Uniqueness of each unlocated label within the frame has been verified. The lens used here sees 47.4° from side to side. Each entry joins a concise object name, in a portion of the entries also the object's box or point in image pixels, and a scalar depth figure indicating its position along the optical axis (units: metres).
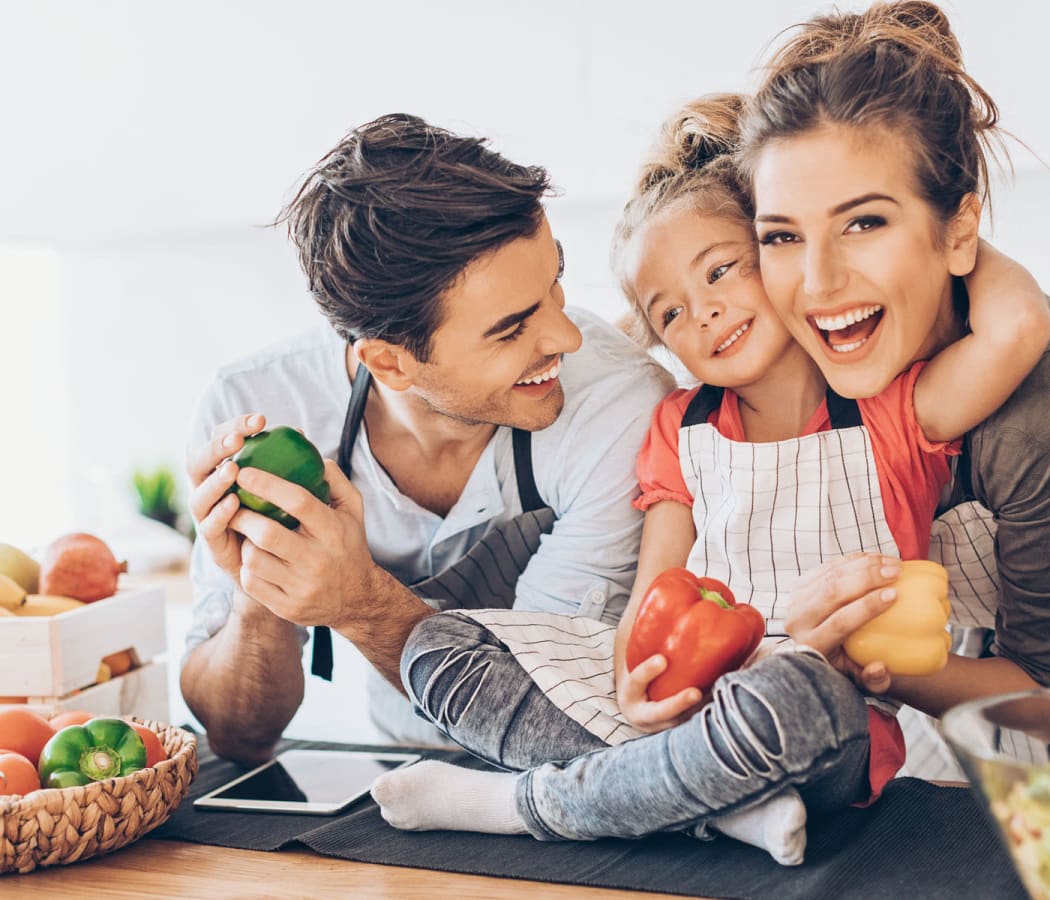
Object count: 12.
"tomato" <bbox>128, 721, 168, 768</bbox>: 1.23
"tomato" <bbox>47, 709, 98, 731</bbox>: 1.27
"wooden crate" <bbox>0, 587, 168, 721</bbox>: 1.44
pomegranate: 1.57
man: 1.32
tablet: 1.29
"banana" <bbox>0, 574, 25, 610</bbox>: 1.52
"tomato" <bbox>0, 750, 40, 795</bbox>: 1.12
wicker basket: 1.08
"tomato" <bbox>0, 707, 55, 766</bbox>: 1.20
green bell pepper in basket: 1.15
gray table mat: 0.99
